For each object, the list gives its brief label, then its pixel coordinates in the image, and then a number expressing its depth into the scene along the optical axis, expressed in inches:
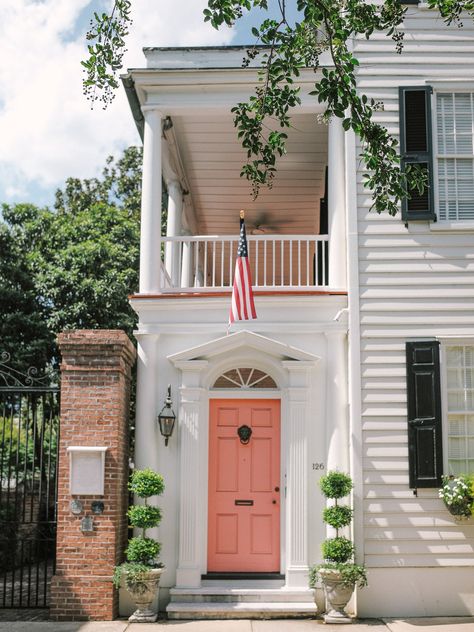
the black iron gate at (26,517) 405.7
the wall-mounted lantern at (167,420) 404.8
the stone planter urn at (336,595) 371.9
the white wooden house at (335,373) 390.6
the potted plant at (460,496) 382.9
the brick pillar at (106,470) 381.1
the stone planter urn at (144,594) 373.4
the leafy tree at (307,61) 260.1
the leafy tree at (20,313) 707.4
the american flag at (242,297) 402.0
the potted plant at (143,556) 373.7
